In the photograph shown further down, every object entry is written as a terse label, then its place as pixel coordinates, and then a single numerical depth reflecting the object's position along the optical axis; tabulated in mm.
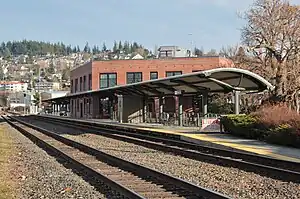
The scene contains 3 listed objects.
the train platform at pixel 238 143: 18328
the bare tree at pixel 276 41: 43969
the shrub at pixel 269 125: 21266
